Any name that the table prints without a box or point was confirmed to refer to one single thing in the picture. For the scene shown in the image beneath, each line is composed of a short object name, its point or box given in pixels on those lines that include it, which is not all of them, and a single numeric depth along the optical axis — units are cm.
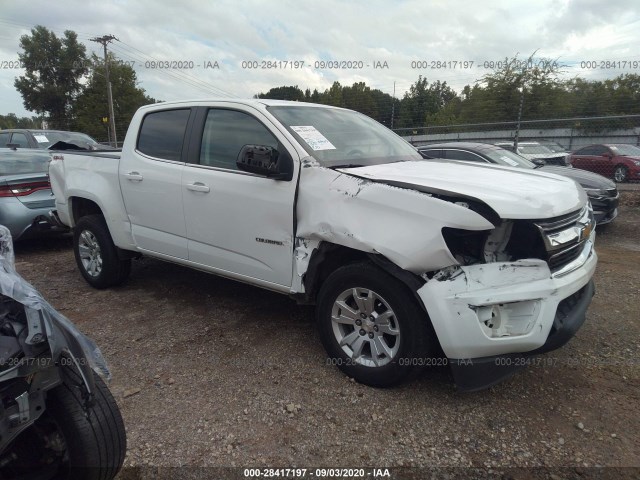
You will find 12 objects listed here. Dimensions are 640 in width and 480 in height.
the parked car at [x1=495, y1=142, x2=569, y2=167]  1328
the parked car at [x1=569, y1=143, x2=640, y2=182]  1368
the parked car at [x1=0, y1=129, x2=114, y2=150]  993
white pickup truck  241
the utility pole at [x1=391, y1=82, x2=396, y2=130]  1491
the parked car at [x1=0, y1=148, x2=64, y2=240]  588
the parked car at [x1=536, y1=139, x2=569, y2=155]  1545
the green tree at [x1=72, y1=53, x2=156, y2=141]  3594
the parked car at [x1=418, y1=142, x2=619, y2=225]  700
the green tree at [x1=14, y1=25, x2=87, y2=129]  3781
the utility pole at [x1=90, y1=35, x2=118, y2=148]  2917
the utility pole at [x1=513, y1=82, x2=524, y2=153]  1175
